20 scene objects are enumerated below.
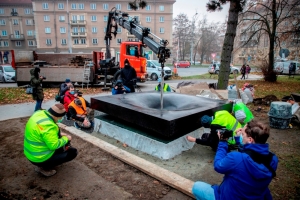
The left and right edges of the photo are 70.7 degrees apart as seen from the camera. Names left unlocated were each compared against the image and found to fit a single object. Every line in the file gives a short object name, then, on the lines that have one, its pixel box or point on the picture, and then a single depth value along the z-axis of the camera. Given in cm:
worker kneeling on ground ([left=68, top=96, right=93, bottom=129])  528
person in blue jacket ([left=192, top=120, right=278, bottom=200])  177
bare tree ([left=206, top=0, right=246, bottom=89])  849
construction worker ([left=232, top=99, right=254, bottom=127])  397
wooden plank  295
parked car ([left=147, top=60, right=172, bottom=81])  1880
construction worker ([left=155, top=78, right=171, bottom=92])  744
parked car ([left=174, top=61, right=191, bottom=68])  4022
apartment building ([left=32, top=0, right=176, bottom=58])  4566
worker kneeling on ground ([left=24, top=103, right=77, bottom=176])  288
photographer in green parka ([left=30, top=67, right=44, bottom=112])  664
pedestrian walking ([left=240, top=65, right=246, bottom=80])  1880
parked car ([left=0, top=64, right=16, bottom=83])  1694
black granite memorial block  379
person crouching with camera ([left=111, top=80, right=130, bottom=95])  715
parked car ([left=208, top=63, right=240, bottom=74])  2431
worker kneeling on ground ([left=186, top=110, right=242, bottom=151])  332
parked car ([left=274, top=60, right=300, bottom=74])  2478
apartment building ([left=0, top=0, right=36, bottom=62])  5219
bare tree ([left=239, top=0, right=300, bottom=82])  1460
